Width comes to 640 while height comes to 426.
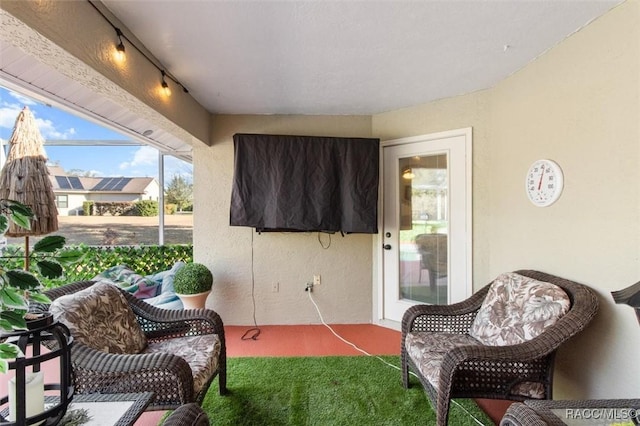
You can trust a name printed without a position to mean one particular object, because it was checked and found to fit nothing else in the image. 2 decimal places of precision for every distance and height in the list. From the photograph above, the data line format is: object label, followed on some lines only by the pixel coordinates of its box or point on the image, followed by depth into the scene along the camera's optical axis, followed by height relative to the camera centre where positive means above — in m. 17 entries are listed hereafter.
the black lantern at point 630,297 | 1.12 -0.35
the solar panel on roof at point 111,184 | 4.82 +0.46
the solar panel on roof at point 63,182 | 4.72 +0.49
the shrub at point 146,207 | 4.84 +0.08
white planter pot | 3.00 -0.90
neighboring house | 4.70 +0.38
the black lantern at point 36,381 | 0.93 -0.56
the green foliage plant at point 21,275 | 0.83 -0.19
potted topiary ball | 2.99 -0.75
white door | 2.95 -0.11
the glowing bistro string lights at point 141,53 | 1.68 +1.08
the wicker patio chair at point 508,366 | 1.55 -0.85
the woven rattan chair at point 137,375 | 1.43 -0.80
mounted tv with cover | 3.15 +0.31
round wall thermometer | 2.02 +0.21
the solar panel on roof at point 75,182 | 4.75 +0.48
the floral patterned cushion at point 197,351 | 1.66 -0.88
